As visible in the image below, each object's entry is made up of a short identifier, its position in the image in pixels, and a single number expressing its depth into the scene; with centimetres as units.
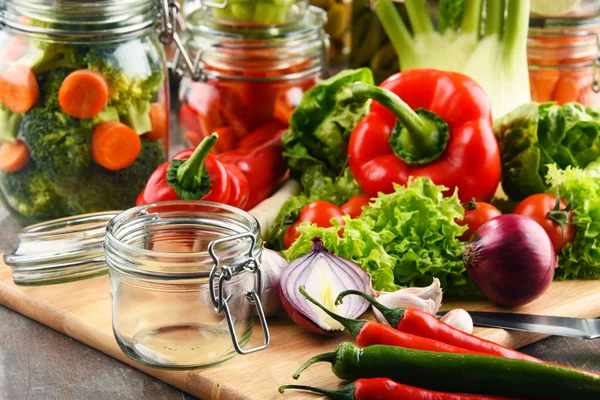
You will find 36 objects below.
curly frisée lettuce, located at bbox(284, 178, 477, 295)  110
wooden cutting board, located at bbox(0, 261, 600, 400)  103
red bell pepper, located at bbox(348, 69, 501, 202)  116
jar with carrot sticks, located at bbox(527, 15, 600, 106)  131
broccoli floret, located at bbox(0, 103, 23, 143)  119
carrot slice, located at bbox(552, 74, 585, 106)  132
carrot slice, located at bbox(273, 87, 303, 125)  127
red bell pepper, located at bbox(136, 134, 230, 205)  114
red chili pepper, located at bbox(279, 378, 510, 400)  99
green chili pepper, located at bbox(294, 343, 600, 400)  98
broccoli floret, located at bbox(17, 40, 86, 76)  118
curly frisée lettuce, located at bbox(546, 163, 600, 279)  114
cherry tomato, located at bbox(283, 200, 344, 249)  114
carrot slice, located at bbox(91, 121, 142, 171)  118
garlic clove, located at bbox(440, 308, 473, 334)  106
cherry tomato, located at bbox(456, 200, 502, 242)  114
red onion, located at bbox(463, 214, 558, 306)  109
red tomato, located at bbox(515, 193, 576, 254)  114
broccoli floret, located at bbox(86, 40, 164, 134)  119
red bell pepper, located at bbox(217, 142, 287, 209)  123
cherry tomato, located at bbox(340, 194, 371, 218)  117
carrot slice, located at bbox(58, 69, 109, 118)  117
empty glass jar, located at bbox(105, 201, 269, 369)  104
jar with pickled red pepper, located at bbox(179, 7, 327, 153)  126
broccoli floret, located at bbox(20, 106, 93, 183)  118
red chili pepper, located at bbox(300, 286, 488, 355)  101
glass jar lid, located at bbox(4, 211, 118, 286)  109
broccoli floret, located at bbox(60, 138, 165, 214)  120
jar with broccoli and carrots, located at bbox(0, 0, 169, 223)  118
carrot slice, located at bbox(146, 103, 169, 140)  122
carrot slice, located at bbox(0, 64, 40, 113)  118
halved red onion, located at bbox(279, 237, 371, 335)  106
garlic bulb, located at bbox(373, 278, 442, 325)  106
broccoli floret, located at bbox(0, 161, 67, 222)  120
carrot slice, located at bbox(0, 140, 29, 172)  119
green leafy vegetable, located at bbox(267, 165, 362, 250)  116
